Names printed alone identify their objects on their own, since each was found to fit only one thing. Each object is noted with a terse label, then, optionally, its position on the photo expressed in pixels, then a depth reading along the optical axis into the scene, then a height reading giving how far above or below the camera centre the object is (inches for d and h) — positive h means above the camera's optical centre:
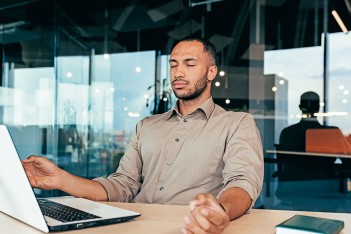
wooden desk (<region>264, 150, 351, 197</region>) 163.3 -13.5
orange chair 161.2 -8.2
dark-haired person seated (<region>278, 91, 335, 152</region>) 165.2 -2.5
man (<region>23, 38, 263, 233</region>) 63.3 -6.1
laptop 41.2 -10.5
